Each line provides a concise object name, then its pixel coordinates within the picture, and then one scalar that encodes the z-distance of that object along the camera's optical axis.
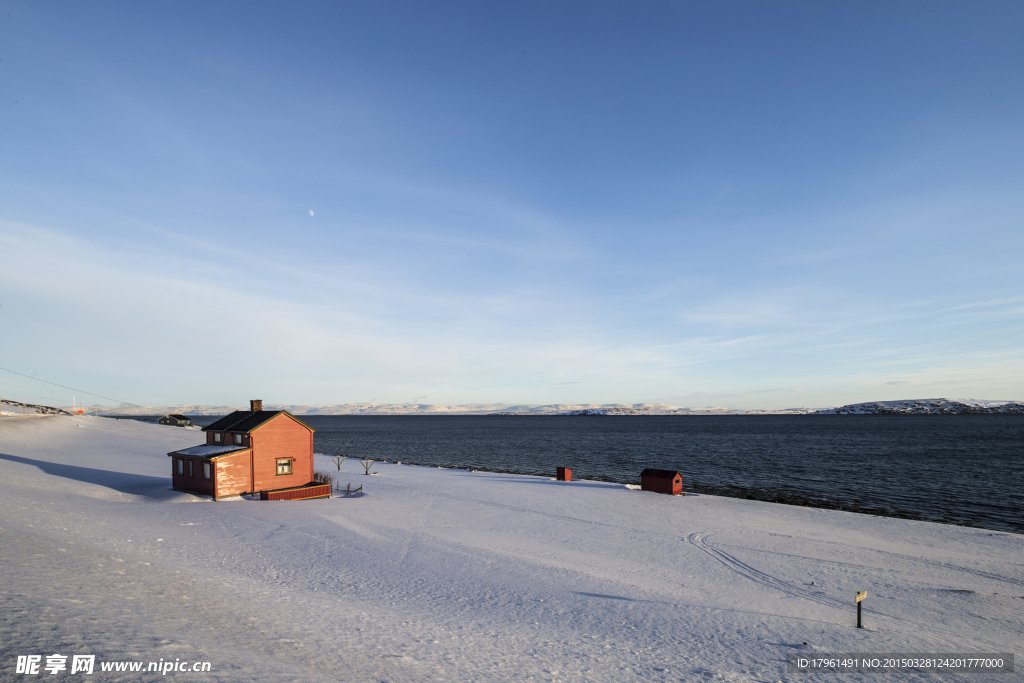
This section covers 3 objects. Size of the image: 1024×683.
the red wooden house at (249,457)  33.72
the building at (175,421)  148.88
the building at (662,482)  40.66
